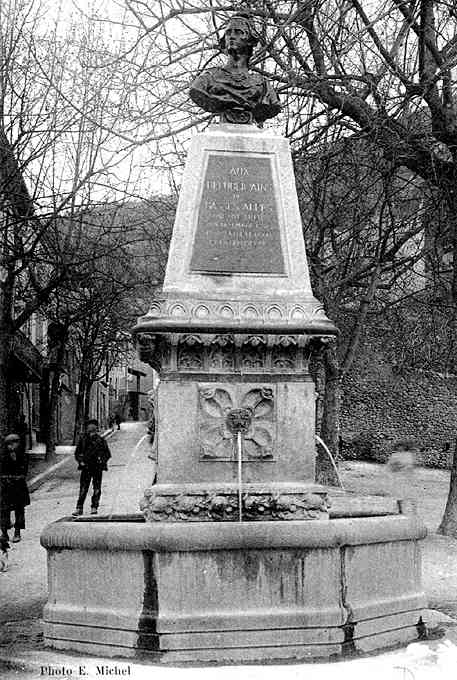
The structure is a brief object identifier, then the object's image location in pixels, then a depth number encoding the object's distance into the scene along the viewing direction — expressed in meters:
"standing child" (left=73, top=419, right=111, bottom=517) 17.22
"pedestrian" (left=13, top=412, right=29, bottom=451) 28.57
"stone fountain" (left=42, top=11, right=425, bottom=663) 6.39
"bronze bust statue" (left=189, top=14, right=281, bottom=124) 8.46
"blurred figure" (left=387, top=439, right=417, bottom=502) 30.73
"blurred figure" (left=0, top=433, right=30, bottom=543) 13.94
